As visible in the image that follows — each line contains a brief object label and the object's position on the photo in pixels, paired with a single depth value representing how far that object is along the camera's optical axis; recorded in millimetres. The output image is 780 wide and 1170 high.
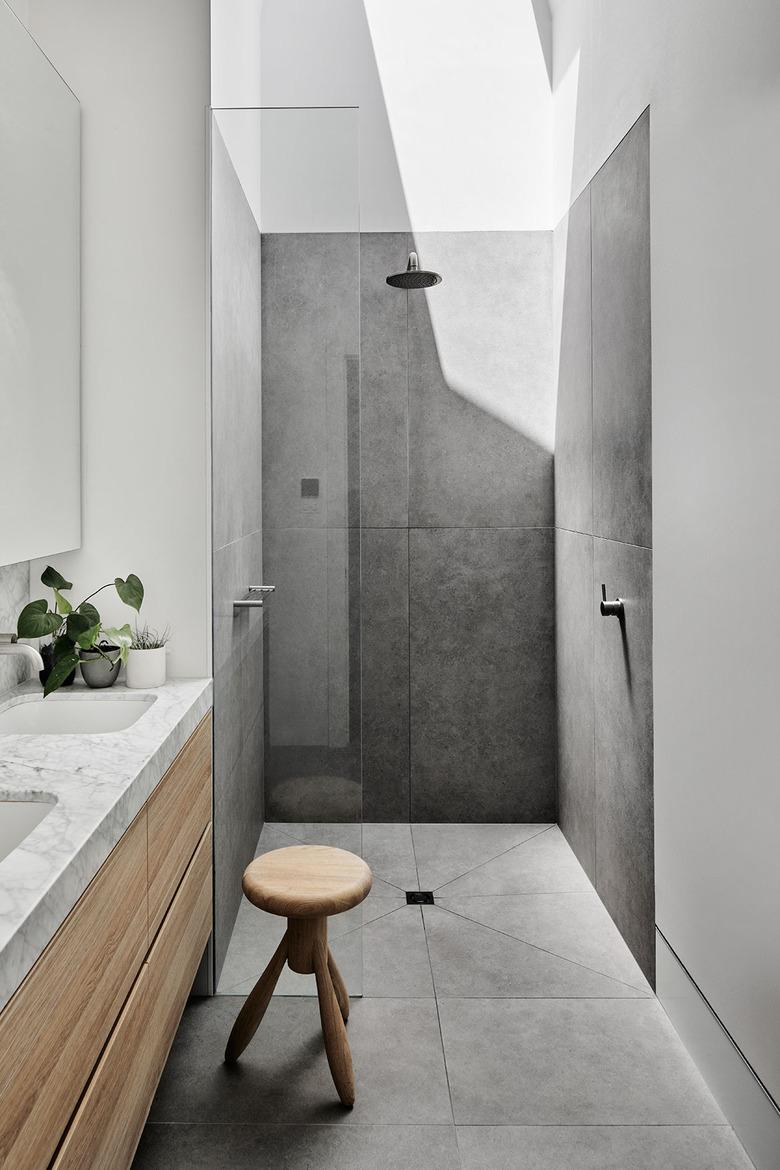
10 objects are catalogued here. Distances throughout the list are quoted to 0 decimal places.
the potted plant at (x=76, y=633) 1967
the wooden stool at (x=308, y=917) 1950
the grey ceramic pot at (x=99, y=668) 2170
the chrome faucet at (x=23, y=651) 1751
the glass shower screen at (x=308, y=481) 2203
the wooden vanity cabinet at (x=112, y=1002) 993
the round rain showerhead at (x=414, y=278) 3273
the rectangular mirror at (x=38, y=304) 1919
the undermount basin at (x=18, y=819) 1378
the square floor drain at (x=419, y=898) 2963
